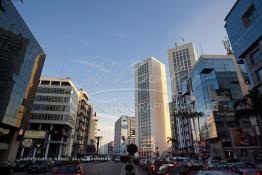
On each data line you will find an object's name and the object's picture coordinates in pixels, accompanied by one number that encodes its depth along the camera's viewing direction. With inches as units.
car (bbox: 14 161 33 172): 1109.3
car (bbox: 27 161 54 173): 1005.2
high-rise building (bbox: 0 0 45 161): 1648.6
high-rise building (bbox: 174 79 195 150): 3565.5
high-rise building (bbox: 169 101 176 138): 5330.2
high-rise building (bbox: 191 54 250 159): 2576.3
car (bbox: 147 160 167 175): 845.5
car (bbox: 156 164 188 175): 505.7
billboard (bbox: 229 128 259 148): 2025.1
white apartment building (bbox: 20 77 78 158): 2699.3
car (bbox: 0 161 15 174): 863.4
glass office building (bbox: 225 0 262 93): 1791.3
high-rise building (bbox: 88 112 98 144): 5772.6
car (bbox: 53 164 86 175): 517.0
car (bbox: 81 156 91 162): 2736.2
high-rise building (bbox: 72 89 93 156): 3725.9
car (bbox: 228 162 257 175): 472.3
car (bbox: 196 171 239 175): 297.5
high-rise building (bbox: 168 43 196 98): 6008.9
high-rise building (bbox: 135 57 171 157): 6482.8
